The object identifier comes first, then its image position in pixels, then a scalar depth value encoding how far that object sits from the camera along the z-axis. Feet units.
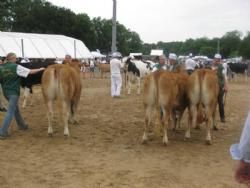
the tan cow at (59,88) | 30.68
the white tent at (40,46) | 115.85
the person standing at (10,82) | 30.53
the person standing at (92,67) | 128.67
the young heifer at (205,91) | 29.40
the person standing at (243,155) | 8.73
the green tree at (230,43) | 287.07
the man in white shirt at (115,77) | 59.70
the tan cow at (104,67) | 115.14
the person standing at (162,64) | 35.55
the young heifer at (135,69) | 69.51
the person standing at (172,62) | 36.11
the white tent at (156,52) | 200.54
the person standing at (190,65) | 46.87
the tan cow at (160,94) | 28.17
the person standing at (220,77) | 37.27
